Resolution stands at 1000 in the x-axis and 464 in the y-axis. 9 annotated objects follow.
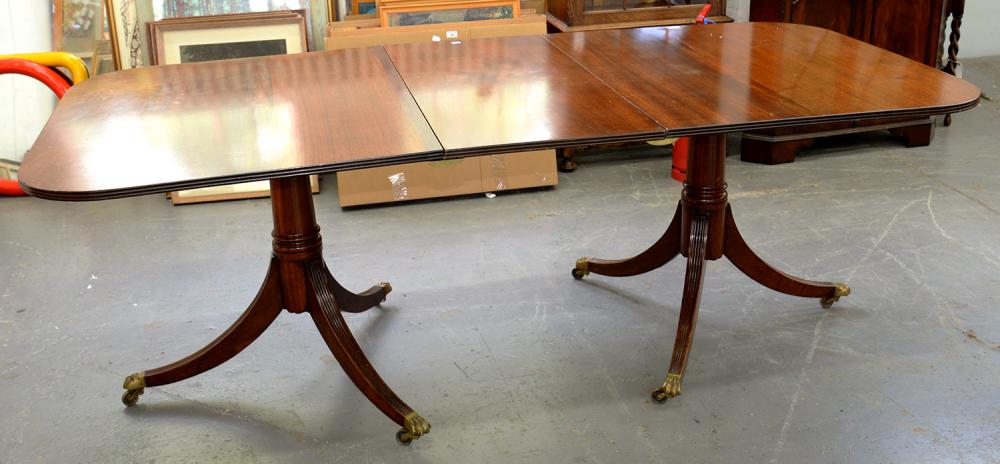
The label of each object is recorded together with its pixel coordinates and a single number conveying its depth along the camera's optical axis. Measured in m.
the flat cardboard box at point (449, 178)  3.72
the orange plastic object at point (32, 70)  3.52
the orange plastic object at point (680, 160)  3.83
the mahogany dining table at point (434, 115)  1.79
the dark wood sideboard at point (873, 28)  4.15
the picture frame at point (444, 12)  3.82
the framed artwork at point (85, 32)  4.18
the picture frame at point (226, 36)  3.85
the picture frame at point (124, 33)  3.98
